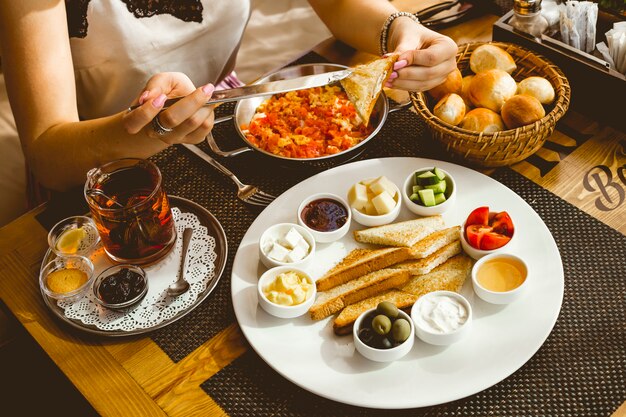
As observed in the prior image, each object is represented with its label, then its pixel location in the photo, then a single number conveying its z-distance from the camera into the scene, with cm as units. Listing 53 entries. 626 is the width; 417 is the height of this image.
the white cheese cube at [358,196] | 173
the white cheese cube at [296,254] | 160
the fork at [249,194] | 185
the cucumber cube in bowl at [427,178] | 173
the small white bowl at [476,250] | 158
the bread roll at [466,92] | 196
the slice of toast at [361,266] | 158
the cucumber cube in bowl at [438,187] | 173
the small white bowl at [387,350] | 136
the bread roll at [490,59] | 197
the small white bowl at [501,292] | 147
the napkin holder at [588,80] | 190
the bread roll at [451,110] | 185
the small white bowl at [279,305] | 149
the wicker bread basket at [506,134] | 174
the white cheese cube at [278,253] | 160
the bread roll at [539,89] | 185
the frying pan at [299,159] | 187
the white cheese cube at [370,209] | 172
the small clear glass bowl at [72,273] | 159
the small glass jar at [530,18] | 207
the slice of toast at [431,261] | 159
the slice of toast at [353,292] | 152
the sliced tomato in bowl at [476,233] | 159
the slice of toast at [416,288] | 149
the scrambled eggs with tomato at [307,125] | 194
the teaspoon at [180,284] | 160
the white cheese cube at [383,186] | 173
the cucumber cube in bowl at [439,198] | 173
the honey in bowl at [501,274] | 151
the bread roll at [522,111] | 177
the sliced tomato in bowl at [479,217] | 164
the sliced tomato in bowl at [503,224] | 161
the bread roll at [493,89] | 186
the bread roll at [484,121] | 181
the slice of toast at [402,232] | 163
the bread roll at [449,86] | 194
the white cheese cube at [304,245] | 162
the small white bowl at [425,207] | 172
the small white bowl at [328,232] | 167
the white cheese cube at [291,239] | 162
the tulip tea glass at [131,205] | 158
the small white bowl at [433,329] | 140
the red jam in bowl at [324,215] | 170
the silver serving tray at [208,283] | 153
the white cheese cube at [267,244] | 163
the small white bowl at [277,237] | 160
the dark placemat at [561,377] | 134
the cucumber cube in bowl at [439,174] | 175
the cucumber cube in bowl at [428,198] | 171
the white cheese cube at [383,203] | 170
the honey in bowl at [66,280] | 160
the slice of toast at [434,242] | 159
